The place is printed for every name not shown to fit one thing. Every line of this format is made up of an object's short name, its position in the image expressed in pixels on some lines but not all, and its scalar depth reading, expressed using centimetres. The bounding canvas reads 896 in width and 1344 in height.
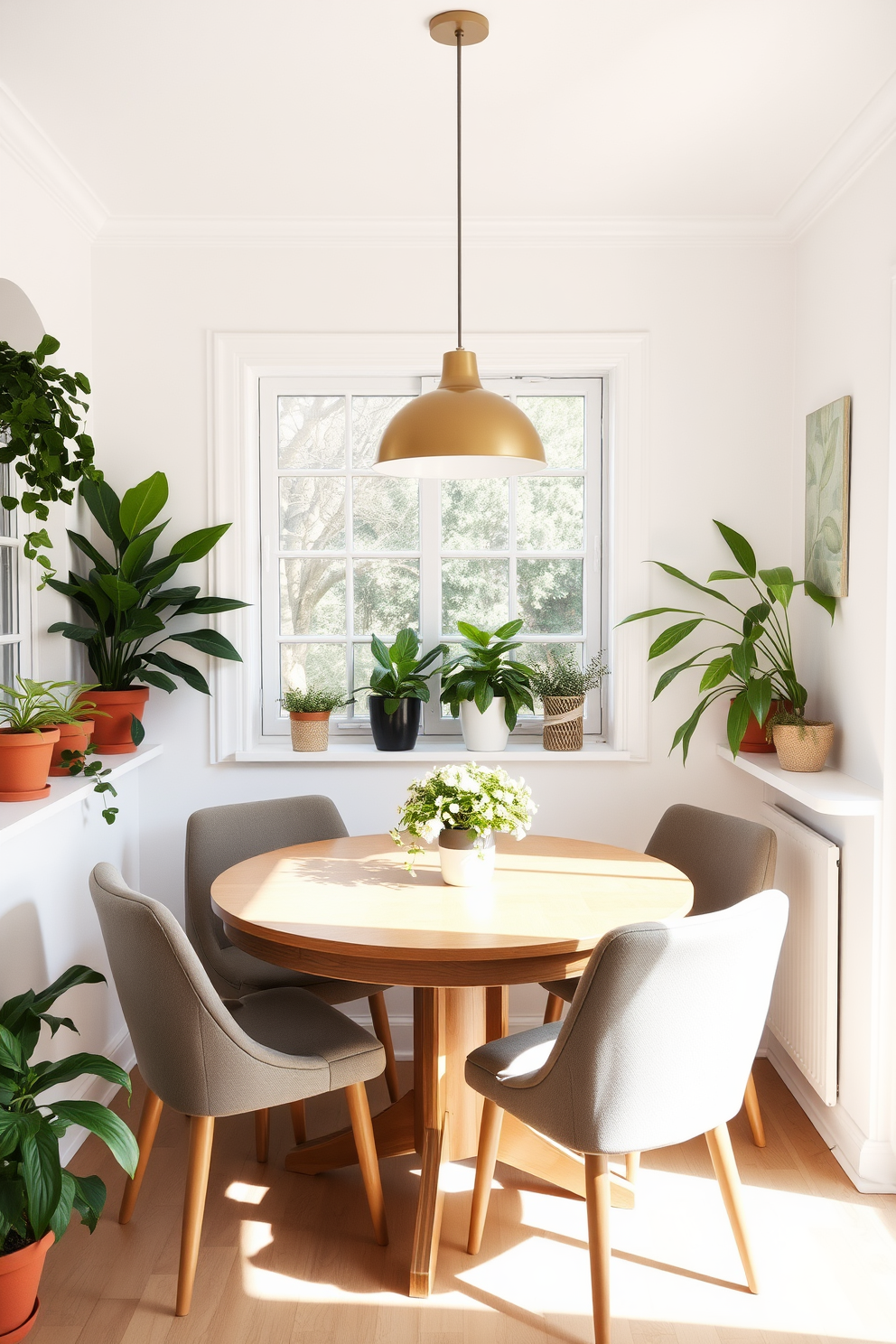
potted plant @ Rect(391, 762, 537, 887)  237
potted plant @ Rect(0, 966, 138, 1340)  184
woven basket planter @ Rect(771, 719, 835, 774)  284
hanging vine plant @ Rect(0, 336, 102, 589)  228
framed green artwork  284
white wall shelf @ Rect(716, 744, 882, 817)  251
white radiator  272
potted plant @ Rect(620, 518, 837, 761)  296
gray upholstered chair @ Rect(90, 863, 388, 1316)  200
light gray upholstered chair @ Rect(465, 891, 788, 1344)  181
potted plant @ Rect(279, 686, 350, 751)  336
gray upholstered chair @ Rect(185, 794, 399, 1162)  277
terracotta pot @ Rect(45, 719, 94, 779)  271
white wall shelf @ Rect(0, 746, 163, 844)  215
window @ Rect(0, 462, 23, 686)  285
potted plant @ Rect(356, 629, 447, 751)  331
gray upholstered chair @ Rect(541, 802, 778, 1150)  268
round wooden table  200
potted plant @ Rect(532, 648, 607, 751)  337
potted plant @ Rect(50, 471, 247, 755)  308
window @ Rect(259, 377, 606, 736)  358
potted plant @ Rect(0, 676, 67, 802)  235
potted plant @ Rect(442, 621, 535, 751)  331
